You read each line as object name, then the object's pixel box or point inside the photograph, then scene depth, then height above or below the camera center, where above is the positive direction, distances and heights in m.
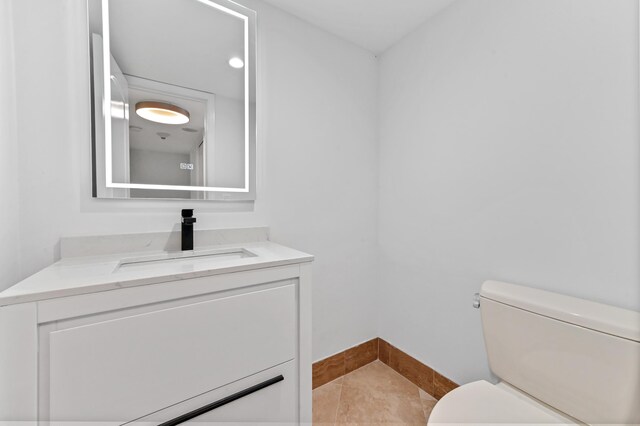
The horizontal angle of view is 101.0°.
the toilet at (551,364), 0.78 -0.52
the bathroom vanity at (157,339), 0.63 -0.37
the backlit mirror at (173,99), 1.05 +0.49
